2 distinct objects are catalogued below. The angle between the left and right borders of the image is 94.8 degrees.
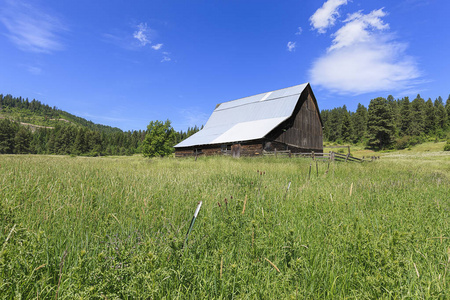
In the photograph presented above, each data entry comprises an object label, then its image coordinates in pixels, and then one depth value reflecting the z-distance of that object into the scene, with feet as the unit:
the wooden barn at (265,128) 72.59
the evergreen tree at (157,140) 142.00
